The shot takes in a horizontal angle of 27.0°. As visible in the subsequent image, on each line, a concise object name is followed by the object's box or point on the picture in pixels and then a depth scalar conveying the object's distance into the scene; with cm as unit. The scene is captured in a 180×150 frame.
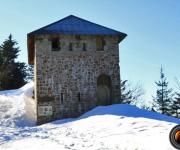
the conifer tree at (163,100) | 4524
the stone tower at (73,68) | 2458
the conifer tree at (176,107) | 4409
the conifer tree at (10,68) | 4456
